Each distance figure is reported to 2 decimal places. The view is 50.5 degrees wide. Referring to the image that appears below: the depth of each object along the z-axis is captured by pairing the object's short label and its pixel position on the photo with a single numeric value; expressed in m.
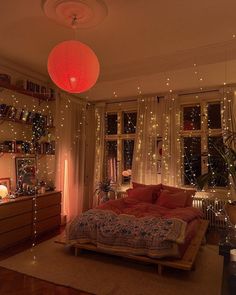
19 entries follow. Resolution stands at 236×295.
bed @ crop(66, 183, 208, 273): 2.70
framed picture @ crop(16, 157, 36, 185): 4.13
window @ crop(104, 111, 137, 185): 5.61
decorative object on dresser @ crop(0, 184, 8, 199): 3.56
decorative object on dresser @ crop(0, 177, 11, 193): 3.84
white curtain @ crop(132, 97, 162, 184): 5.15
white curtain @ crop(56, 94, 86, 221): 4.84
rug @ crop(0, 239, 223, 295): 2.45
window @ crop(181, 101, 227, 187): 4.81
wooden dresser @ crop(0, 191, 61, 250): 3.38
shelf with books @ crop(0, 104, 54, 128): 3.79
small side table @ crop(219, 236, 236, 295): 1.51
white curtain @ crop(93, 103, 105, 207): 5.73
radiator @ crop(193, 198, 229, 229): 4.50
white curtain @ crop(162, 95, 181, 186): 4.95
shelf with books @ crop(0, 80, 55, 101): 3.88
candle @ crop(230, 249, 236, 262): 1.81
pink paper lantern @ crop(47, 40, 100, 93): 2.05
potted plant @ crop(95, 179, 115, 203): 5.18
